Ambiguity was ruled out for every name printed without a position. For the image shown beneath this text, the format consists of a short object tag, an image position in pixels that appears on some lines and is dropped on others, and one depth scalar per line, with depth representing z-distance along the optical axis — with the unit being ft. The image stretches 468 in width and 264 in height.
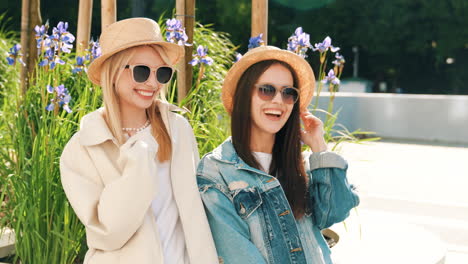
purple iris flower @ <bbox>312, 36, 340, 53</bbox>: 10.14
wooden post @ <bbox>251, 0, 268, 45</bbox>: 10.37
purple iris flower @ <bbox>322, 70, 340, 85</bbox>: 10.22
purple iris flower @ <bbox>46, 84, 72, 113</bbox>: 8.46
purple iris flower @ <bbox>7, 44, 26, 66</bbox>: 9.73
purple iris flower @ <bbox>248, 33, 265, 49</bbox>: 9.36
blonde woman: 5.38
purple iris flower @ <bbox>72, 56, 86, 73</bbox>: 9.29
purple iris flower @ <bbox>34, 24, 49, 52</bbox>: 9.46
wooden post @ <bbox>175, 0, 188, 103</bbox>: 11.16
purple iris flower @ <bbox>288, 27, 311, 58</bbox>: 9.73
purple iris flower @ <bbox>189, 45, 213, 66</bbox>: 9.93
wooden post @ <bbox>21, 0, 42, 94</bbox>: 13.70
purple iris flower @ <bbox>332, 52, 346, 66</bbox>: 10.88
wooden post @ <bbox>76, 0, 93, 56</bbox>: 12.19
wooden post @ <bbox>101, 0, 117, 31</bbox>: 10.65
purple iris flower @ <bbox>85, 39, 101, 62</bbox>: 9.07
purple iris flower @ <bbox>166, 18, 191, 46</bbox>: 9.21
